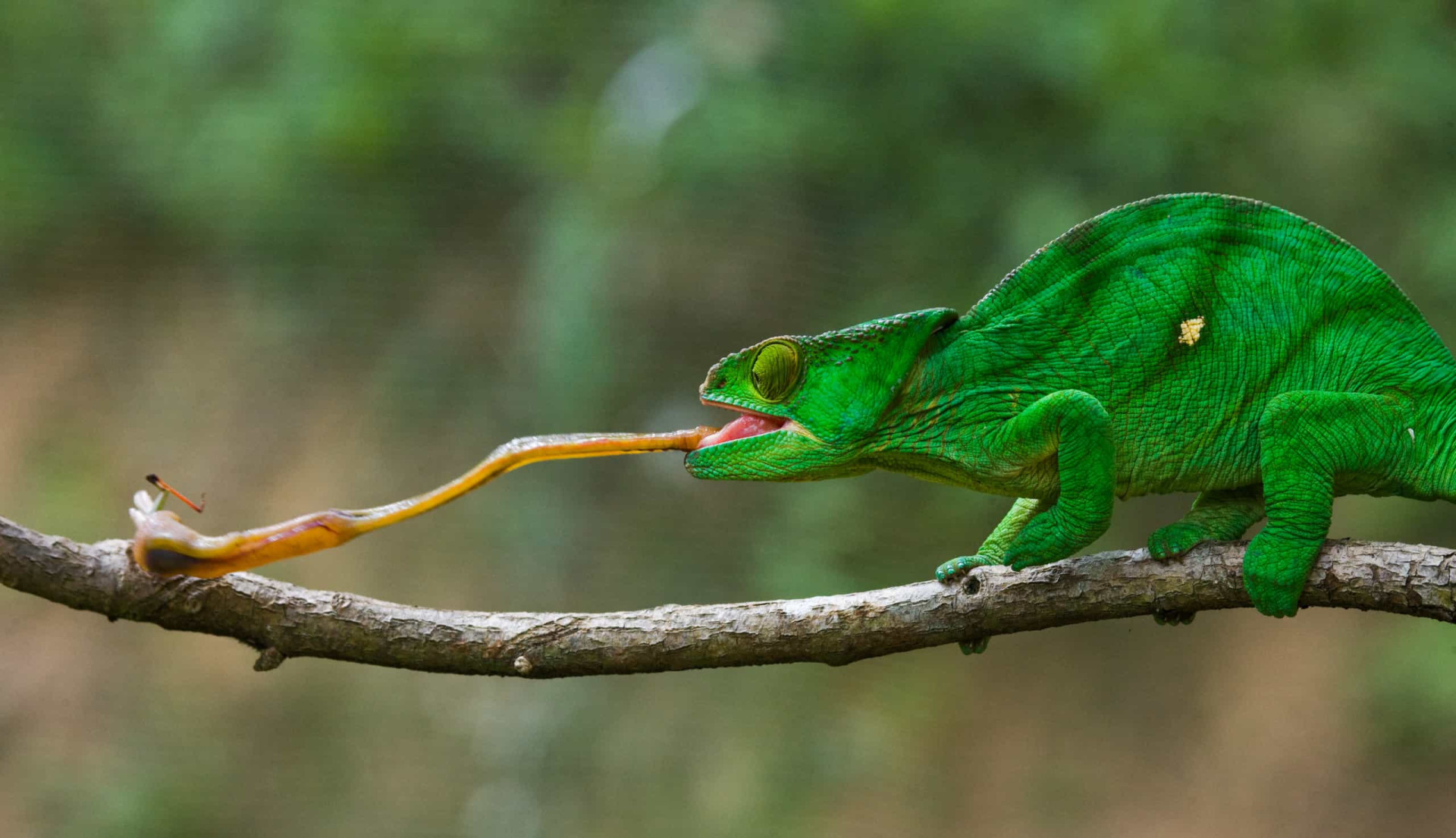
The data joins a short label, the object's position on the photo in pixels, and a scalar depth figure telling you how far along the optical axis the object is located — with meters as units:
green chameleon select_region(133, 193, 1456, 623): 1.27
